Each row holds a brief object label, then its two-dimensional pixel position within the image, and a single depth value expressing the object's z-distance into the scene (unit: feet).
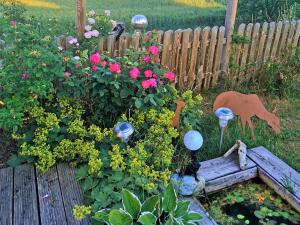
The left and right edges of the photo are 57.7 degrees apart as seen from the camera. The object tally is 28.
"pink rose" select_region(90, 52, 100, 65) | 8.66
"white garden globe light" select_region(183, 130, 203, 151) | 7.35
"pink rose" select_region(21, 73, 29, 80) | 7.92
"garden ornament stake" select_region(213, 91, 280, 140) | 9.65
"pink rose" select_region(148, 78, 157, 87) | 8.57
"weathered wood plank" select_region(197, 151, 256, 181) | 8.25
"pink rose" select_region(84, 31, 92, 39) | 10.19
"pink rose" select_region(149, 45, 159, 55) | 9.16
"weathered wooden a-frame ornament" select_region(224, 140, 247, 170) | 8.59
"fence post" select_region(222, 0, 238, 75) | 12.61
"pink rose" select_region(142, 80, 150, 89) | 8.50
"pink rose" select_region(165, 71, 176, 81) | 9.19
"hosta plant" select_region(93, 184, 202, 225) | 5.69
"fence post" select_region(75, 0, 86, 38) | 10.10
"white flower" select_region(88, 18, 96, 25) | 10.65
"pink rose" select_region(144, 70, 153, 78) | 8.75
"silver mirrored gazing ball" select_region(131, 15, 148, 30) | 10.46
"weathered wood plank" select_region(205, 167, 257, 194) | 8.16
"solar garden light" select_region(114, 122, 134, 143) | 7.62
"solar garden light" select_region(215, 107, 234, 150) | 8.66
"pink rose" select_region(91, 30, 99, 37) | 10.20
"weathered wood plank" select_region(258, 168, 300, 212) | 7.74
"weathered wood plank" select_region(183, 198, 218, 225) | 6.80
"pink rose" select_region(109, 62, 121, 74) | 8.45
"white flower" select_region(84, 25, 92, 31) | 10.36
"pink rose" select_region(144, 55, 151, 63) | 9.18
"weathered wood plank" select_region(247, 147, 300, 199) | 8.23
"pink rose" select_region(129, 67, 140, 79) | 8.52
